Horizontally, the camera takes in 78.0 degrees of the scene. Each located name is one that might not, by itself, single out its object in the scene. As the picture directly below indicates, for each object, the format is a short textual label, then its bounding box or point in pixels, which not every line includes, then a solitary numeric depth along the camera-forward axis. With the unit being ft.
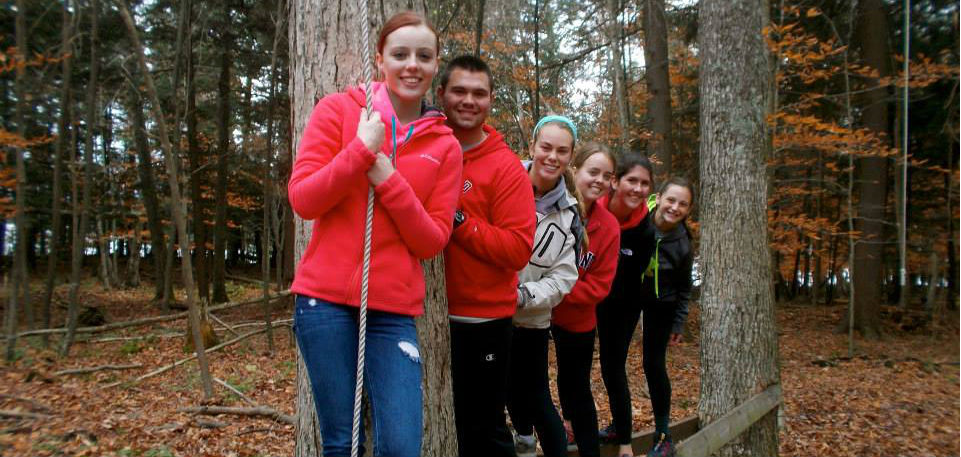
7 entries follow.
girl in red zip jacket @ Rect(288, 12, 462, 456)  5.50
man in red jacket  7.50
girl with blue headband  8.99
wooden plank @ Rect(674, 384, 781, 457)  9.80
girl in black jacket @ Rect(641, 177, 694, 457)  12.32
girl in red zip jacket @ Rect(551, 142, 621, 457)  10.12
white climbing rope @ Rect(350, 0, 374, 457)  5.30
